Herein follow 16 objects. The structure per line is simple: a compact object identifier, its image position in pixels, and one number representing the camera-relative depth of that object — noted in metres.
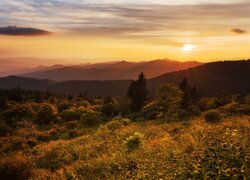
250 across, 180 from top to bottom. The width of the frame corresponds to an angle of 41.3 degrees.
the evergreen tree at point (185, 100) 51.02
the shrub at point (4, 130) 39.28
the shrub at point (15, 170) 11.65
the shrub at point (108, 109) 59.66
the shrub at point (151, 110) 39.73
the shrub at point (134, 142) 13.46
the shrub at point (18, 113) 57.57
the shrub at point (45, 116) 54.28
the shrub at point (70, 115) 57.69
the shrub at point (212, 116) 20.96
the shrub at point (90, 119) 42.88
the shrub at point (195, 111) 34.37
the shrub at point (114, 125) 26.66
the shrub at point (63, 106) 72.00
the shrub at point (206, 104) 44.72
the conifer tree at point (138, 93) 59.11
